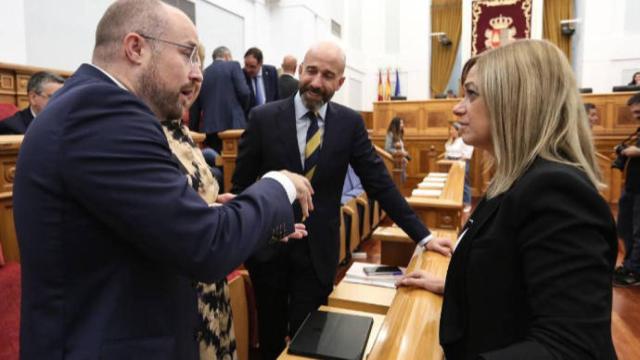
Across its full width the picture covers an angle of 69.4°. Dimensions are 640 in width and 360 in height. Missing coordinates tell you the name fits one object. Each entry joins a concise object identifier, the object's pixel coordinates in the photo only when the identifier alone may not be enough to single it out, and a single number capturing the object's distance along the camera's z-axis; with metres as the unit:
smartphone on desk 1.74
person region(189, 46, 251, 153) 4.16
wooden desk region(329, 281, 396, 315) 1.48
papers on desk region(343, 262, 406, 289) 1.65
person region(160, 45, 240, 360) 1.20
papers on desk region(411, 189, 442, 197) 2.93
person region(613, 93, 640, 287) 3.70
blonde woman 0.76
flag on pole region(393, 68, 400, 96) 11.58
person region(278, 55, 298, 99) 4.86
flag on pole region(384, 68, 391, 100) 11.39
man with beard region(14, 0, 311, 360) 0.75
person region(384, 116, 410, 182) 6.95
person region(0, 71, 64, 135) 2.94
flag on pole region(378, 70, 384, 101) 11.28
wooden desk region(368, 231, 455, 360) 1.02
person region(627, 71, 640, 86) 8.27
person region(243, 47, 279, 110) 4.55
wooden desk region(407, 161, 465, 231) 2.54
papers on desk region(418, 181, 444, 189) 3.55
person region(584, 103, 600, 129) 5.51
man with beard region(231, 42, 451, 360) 1.73
